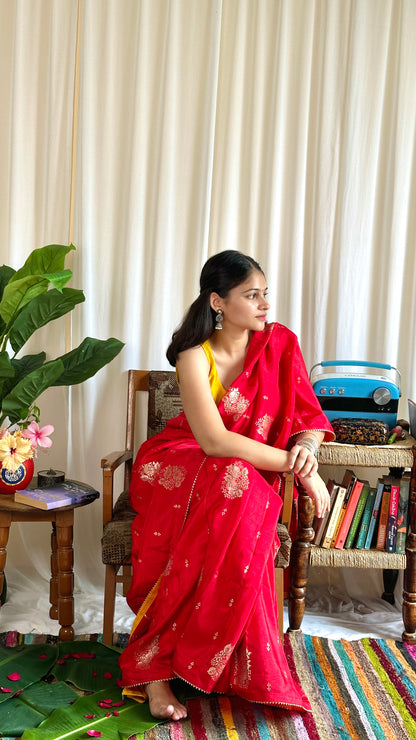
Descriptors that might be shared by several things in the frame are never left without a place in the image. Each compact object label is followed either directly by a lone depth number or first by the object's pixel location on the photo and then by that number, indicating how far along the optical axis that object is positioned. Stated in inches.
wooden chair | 86.4
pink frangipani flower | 94.5
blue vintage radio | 103.0
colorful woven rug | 73.3
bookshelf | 98.3
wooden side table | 91.0
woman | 74.7
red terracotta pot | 94.4
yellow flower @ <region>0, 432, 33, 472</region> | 91.0
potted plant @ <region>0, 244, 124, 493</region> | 91.7
